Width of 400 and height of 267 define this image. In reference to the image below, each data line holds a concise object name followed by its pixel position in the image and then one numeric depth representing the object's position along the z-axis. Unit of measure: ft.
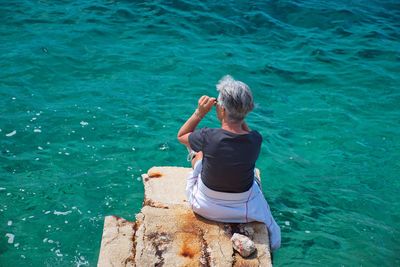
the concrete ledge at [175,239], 15.14
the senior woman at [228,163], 15.35
